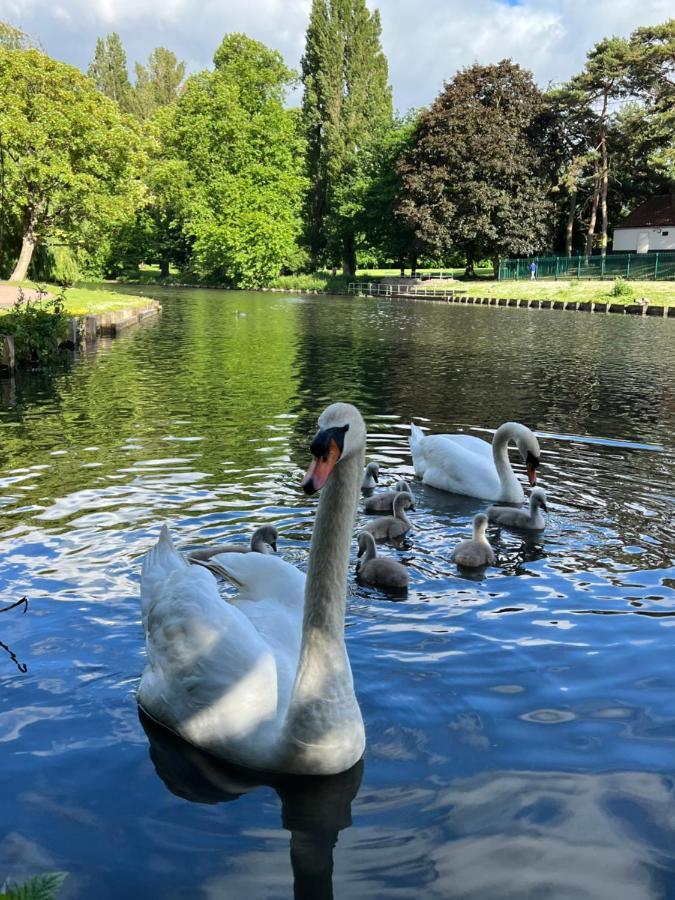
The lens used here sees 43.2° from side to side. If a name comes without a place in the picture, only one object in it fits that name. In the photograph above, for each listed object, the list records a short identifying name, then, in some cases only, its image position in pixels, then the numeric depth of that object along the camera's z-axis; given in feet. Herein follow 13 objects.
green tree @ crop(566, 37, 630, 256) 181.88
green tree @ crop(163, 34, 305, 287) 212.02
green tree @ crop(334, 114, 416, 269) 216.54
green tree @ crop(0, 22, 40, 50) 122.52
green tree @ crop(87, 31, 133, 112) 312.29
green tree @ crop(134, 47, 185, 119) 340.18
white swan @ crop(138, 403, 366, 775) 11.93
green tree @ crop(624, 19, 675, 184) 176.55
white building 208.13
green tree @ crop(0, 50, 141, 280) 109.70
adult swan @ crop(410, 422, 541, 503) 29.07
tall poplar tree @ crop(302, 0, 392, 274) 228.63
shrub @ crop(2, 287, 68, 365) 57.11
